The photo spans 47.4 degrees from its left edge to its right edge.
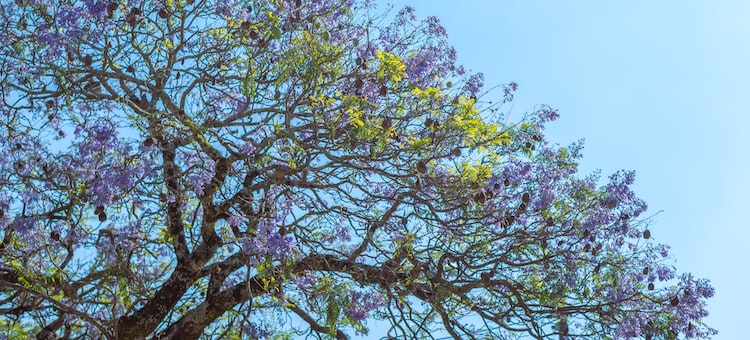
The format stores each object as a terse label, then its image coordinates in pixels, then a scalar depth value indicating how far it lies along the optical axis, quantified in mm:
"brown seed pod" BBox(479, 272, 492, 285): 7375
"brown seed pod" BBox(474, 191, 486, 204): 6805
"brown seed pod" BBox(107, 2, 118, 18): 7238
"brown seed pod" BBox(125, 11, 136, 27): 7414
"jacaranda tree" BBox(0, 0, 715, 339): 6883
